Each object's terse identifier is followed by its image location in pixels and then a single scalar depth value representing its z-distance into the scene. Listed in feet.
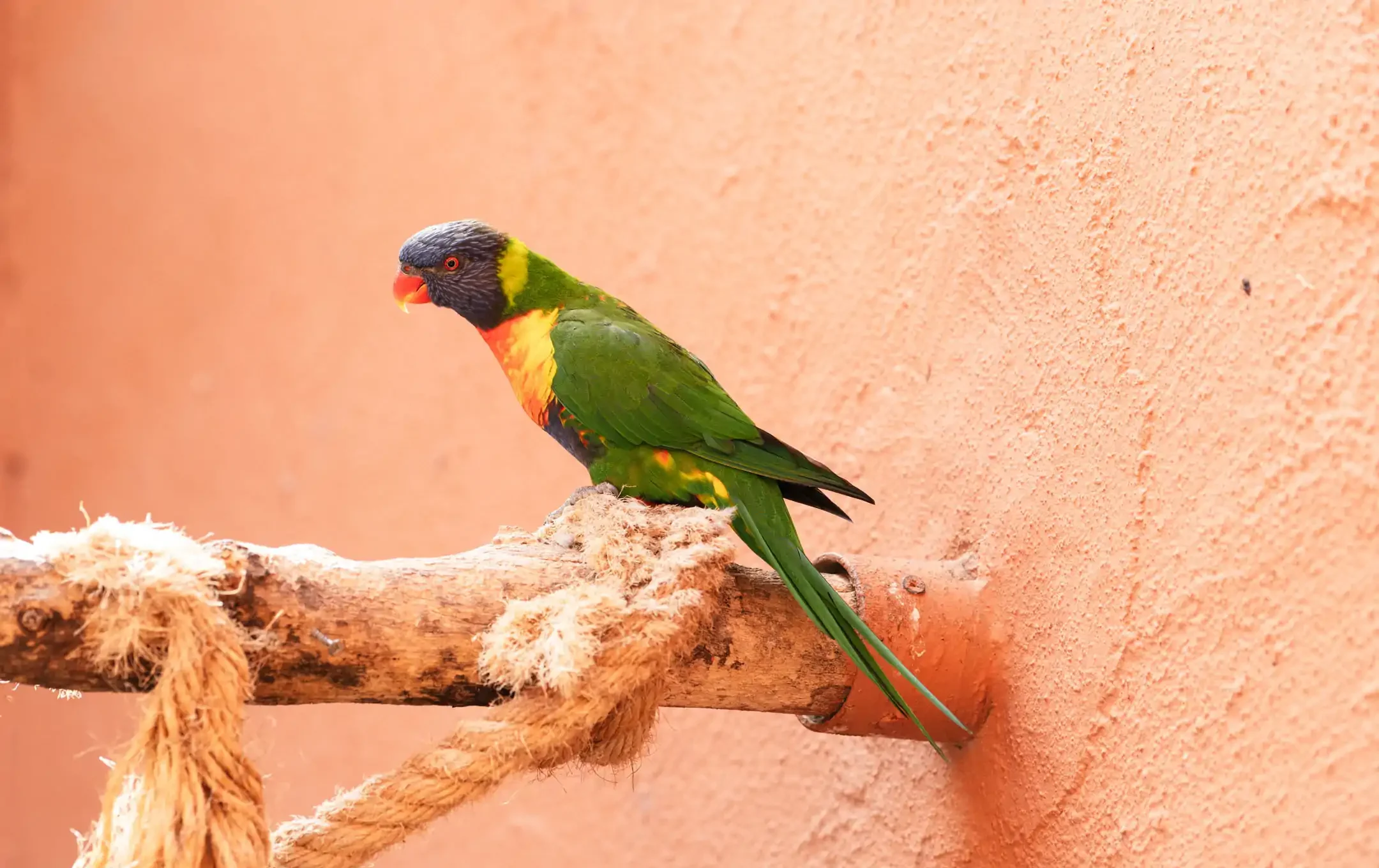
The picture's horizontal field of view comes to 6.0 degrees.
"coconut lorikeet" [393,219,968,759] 15.56
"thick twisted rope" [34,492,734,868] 15.16
